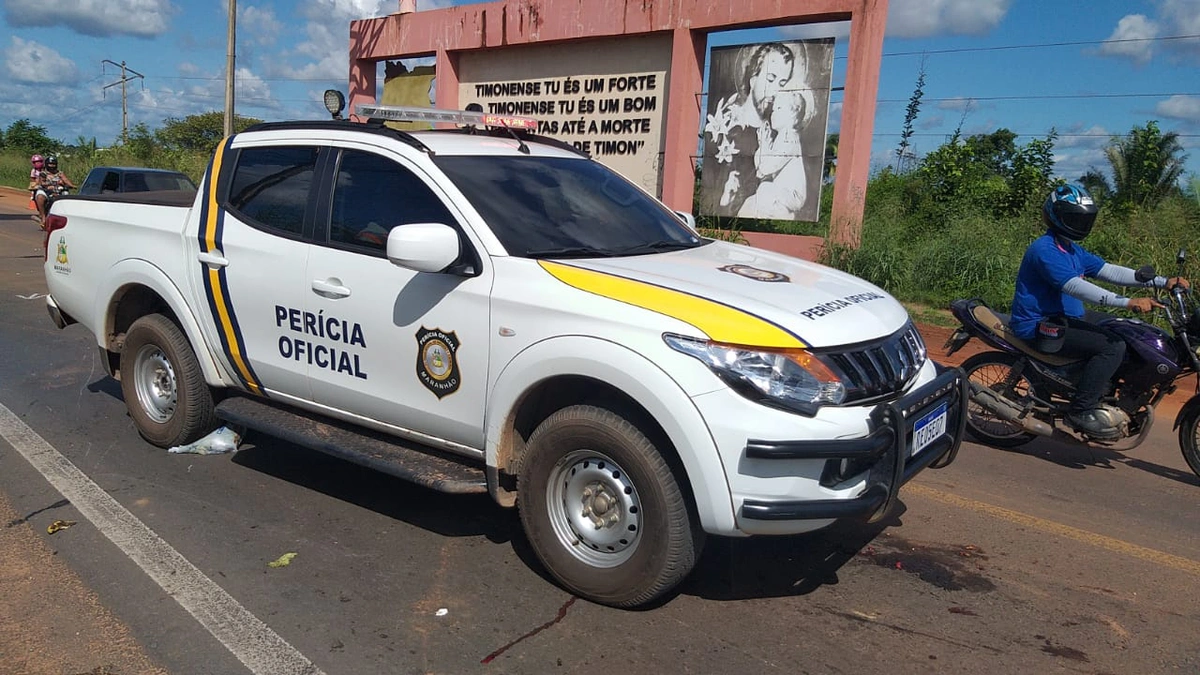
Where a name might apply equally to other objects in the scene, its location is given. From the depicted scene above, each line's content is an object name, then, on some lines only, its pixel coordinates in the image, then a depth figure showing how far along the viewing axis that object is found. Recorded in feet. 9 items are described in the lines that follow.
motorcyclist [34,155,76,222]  62.23
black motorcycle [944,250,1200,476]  18.38
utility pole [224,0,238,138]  74.74
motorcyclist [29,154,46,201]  63.46
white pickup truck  10.85
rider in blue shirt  18.40
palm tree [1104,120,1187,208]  53.26
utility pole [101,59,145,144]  191.31
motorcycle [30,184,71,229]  61.31
